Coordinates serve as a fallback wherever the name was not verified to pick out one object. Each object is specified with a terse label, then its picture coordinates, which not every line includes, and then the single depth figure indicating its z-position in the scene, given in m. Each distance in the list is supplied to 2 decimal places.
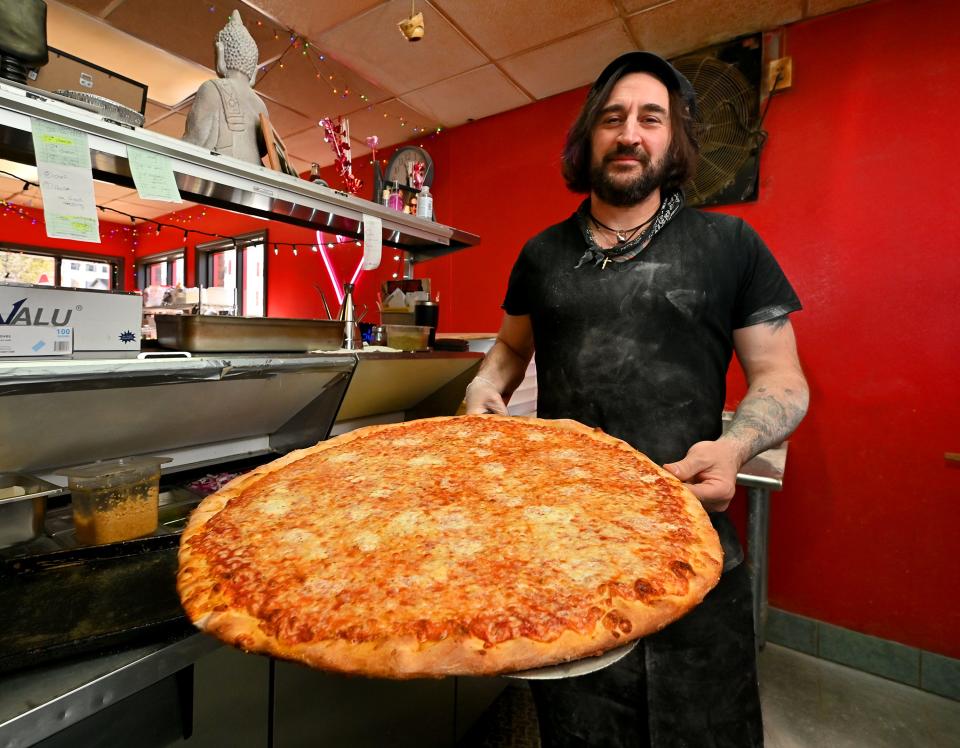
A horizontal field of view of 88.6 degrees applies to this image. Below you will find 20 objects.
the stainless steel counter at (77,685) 0.77
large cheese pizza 0.65
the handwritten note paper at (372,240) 1.95
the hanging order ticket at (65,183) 1.05
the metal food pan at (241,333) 1.44
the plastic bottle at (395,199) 2.39
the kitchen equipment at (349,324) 2.03
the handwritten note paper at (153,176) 1.25
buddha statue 1.66
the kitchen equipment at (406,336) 2.19
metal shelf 1.08
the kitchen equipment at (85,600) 0.84
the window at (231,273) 5.71
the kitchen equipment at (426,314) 2.38
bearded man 1.21
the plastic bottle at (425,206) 2.44
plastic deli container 1.23
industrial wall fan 2.75
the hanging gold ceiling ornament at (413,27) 2.33
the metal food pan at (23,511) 1.15
